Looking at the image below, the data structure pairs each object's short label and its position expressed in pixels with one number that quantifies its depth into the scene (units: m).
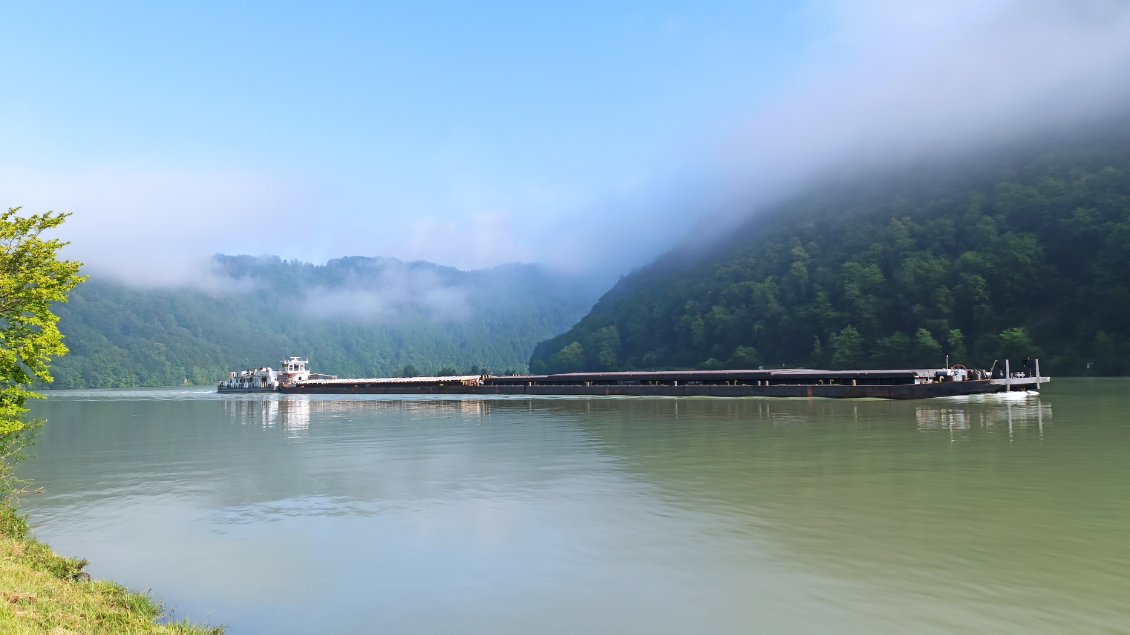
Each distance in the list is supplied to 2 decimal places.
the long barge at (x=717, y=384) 87.31
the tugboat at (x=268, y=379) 161.25
